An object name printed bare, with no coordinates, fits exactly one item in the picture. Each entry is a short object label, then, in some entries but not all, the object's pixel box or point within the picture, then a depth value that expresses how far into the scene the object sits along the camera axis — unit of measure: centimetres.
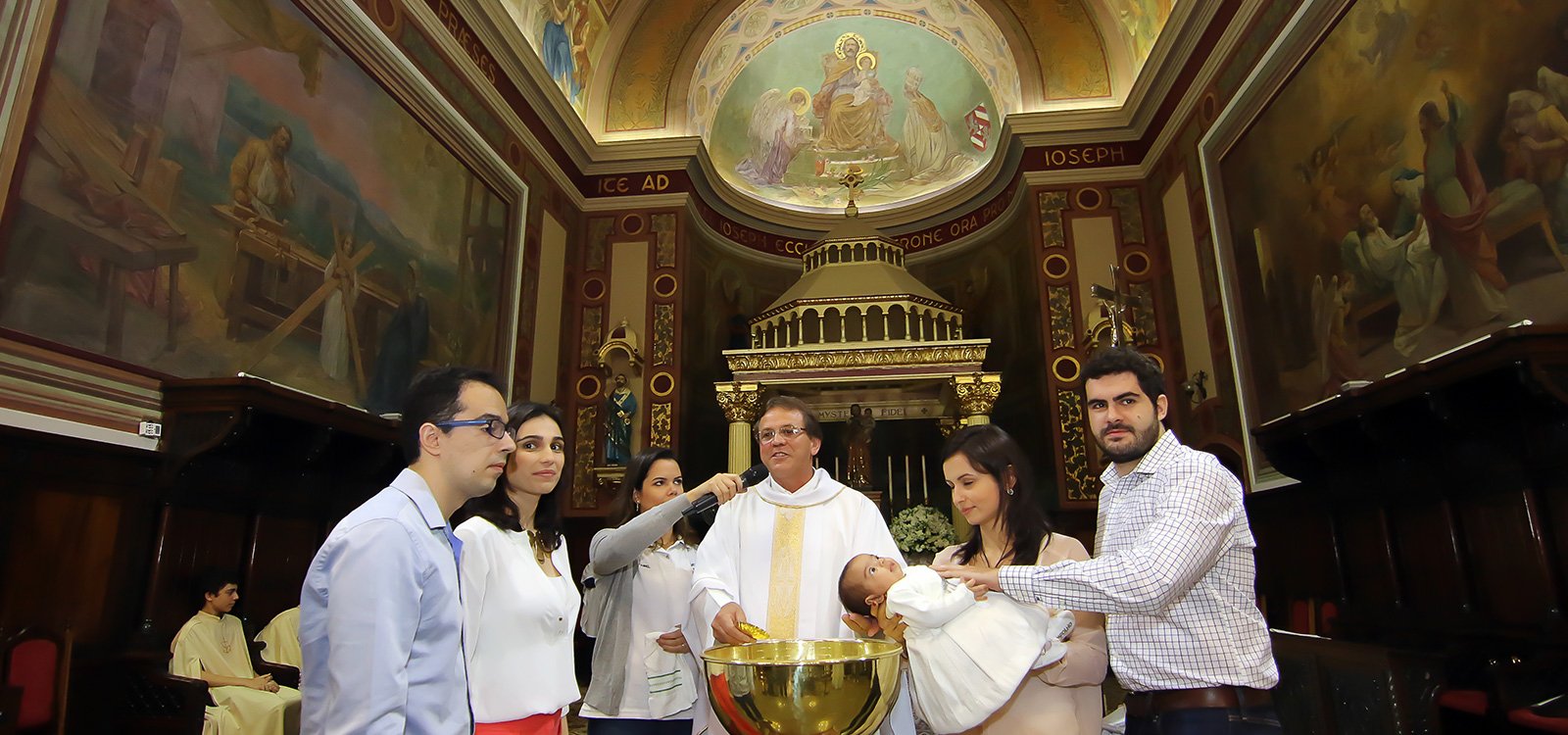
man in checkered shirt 207
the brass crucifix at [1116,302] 812
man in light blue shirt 158
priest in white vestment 306
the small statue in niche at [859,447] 1018
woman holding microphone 297
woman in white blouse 230
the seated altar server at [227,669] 489
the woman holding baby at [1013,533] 232
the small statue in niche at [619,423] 1073
